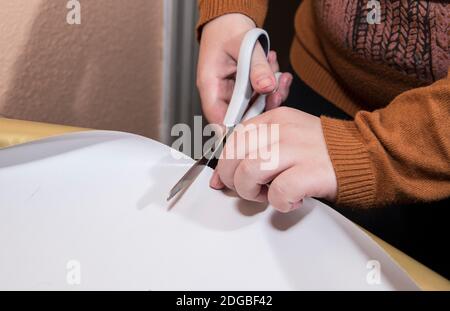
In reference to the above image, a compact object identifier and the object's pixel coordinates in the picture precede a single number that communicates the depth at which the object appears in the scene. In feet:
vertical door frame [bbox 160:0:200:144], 2.43
